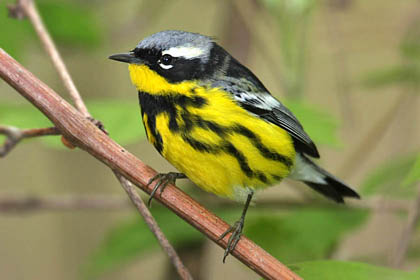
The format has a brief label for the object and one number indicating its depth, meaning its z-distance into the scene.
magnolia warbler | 3.75
